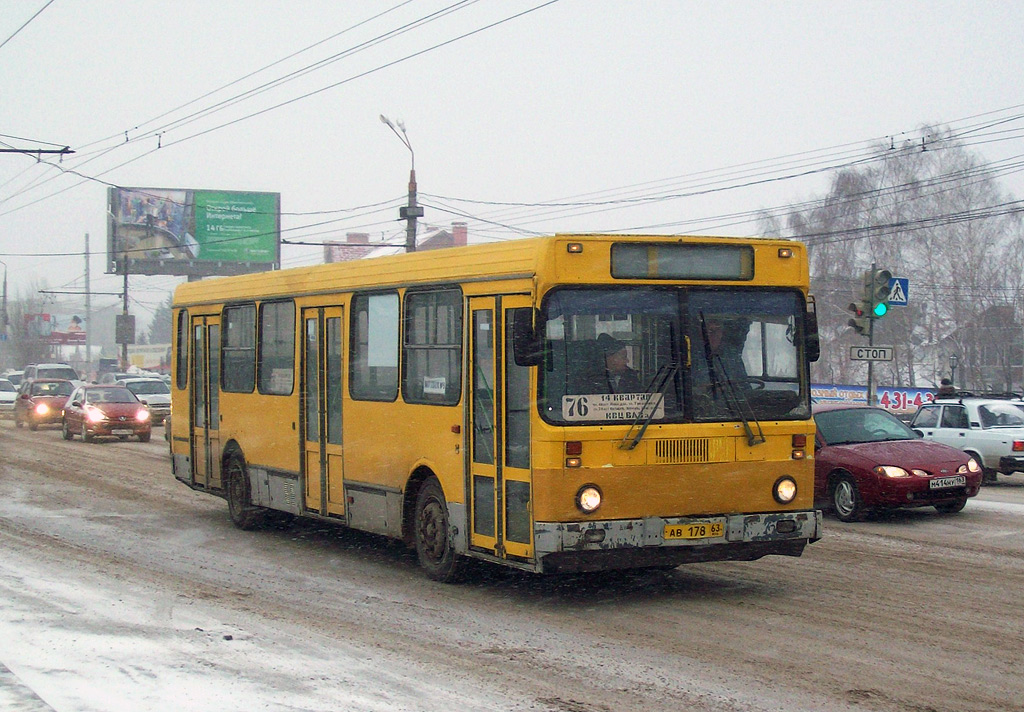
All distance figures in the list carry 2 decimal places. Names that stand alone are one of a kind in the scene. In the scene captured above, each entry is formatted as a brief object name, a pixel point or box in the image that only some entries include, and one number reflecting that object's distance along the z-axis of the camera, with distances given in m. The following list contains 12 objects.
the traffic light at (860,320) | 22.06
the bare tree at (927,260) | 58.84
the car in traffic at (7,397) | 55.59
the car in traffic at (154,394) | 39.75
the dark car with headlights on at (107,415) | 32.53
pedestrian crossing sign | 23.32
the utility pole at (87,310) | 83.31
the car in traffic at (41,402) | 40.59
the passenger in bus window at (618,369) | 9.17
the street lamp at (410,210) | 31.95
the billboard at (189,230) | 78.62
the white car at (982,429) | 20.66
